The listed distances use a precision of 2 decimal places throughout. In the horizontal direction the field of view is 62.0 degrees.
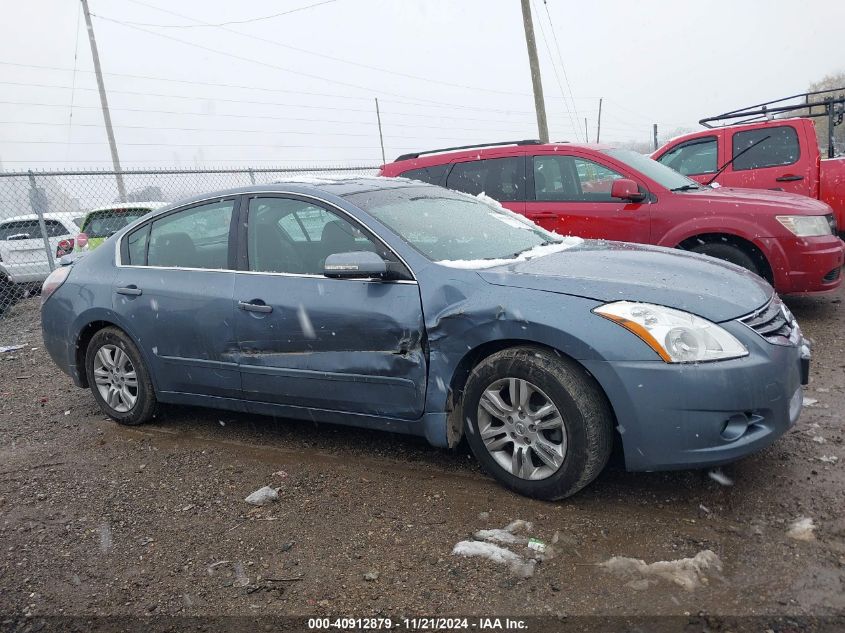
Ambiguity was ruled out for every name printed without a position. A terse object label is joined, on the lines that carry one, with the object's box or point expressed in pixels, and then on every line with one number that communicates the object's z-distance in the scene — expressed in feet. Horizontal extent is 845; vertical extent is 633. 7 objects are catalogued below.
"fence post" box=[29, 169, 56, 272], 32.21
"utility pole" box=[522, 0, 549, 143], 50.65
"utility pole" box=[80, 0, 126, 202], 79.41
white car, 34.68
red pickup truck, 27.04
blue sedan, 9.61
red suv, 19.67
